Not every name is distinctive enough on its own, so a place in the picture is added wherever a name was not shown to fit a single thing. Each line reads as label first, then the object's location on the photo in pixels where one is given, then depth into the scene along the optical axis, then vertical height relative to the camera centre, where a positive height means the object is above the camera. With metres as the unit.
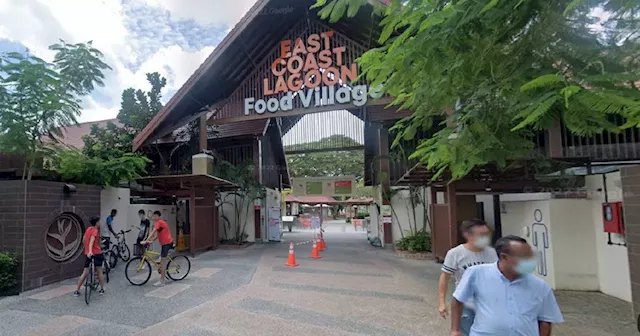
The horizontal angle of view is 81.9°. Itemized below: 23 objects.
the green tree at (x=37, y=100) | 7.88 +2.35
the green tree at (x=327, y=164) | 34.53 +3.17
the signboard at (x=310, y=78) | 12.43 +4.15
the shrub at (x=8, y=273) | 7.34 -1.34
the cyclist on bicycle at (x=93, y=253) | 7.14 -0.94
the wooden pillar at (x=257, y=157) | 17.60 +2.06
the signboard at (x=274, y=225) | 18.51 -1.31
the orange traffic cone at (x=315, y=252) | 12.42 -1.85
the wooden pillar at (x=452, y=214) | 9.33 -0.51
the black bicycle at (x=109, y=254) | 9.76 -1.35
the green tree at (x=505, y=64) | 2.65 +1.17
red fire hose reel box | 6.12 -0.48
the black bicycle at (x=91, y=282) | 6.79 -1.51
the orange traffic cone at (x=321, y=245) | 15.14 -2.01
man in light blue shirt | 2.42 -0.71
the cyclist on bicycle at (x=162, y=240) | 8.08 -0.83
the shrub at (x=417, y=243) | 12.48 -1.63
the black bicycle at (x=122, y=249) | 10.59 -1.34
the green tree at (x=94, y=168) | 9.18 +0.97
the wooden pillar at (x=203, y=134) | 14.64 +2.68
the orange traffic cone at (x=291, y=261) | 10.60 -1.80
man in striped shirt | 3.57 -0.60
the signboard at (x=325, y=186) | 19.02 +0.61
